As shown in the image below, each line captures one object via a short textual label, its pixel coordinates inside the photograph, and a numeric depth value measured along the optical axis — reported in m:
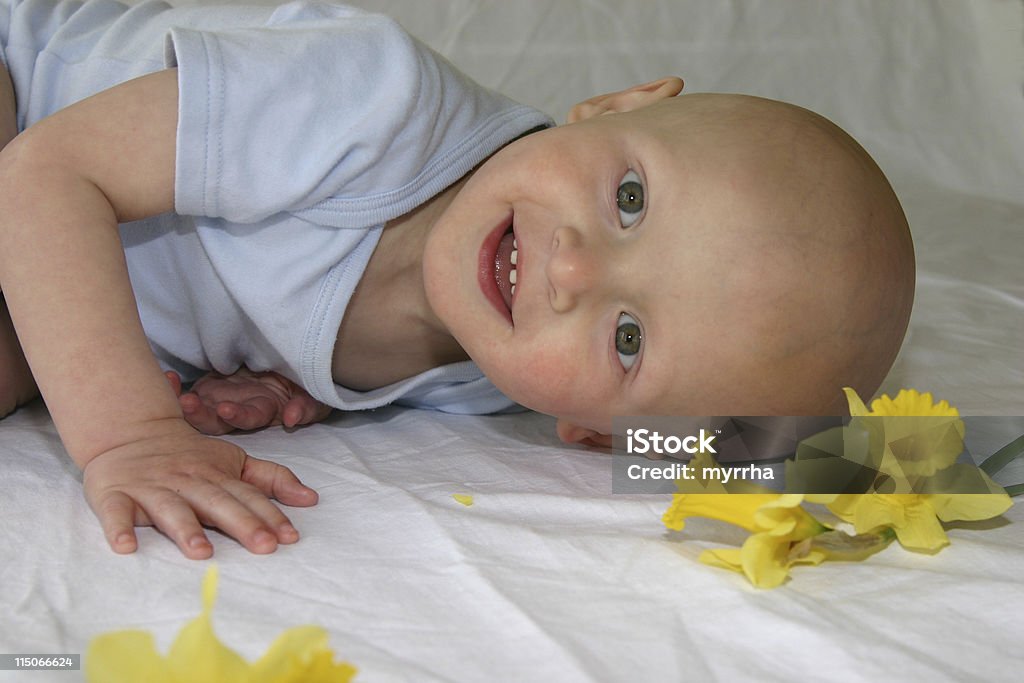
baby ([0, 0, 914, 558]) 0.51
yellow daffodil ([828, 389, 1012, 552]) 0.47
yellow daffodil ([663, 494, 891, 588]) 0.44
